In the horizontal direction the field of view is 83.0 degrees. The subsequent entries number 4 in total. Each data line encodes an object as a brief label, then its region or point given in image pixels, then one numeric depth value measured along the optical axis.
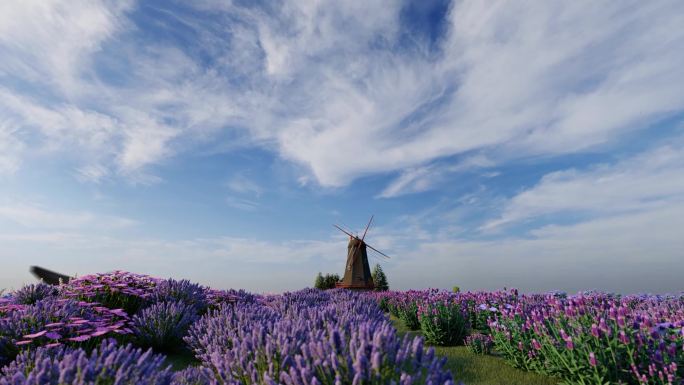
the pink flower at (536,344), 4.49
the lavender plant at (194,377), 3.23
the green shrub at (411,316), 9.12
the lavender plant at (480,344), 6.14
